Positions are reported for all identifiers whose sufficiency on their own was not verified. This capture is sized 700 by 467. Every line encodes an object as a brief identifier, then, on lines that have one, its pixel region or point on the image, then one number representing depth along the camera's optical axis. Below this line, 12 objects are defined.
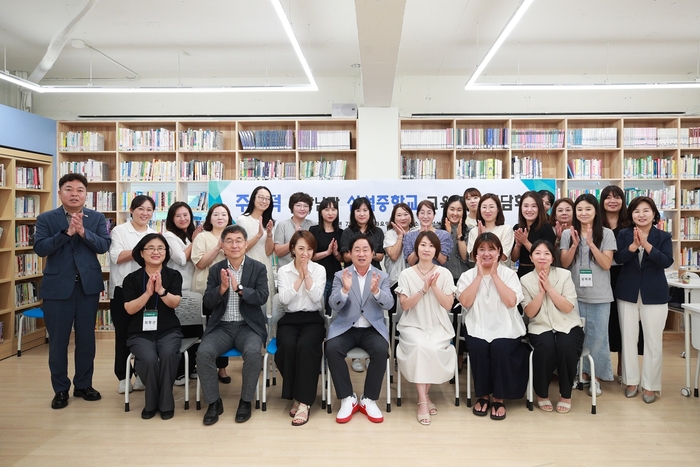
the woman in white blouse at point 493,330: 3.28
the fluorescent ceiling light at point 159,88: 4.86
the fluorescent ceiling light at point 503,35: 3.38
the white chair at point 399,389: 3.43
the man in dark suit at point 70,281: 3.46
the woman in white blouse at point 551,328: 3.34
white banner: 5.33
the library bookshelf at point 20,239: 5.09
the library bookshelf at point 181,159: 5.97
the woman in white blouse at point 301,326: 3.28
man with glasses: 3.26
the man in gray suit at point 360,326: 3.29
